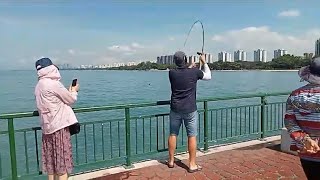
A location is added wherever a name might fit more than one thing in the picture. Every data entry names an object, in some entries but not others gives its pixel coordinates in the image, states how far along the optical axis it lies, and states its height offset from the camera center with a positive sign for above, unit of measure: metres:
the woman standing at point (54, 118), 2.52 -0.47
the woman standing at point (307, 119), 1.83 -0.38
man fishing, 3.31 -0.36
